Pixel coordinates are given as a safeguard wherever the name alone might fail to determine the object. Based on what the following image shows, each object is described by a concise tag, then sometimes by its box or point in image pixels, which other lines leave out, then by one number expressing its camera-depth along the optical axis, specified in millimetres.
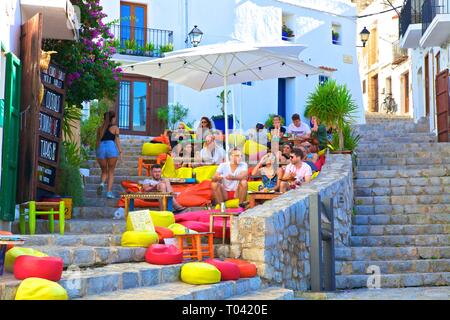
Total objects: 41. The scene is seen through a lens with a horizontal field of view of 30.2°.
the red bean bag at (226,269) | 8195
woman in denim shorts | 13578
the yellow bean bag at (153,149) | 17406
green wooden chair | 10453
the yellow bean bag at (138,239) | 8656
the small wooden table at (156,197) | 11461
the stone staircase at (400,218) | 10734
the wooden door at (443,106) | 19141
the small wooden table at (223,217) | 9367
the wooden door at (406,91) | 33562
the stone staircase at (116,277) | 6812
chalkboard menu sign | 12477
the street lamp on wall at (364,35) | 26719
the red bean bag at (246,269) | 8539
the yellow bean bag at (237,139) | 15987
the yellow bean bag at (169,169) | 14211
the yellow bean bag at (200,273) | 7902
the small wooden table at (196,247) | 8914
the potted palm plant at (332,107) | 16469
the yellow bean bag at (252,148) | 15633
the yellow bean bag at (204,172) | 13605
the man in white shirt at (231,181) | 11930
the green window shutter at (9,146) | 9977
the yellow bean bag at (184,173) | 13967
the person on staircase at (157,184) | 12156
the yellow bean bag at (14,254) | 7090
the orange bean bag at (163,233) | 9059
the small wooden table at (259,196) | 11117
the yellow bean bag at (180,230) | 9102
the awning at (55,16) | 11367
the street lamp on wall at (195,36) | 23703
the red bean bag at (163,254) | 8289
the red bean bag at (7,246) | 7297
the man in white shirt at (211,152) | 14367
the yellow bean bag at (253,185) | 12820
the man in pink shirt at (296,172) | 12041
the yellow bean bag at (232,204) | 11706
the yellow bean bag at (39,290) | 6151
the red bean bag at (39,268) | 6609
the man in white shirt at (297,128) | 17250
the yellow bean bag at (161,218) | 9758
